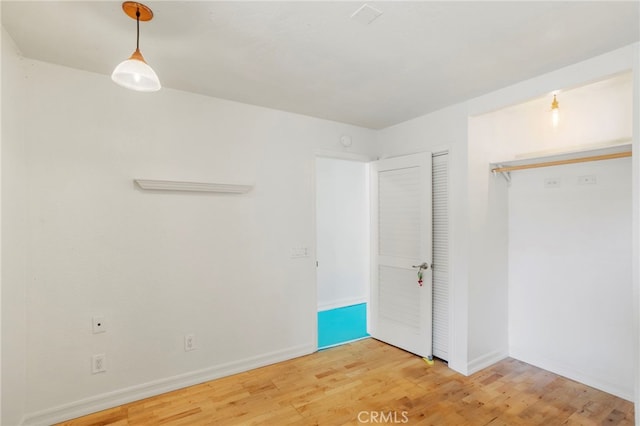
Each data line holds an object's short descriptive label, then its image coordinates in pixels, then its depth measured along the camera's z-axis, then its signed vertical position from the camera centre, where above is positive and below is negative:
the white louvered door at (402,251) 3.14 -0.42
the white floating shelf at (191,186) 2.43 +0.24
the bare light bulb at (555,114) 2.58 +0.91
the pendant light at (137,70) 1.42 +0.68
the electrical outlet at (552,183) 2.87 +0.30
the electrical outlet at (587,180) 2.64 +0.30
